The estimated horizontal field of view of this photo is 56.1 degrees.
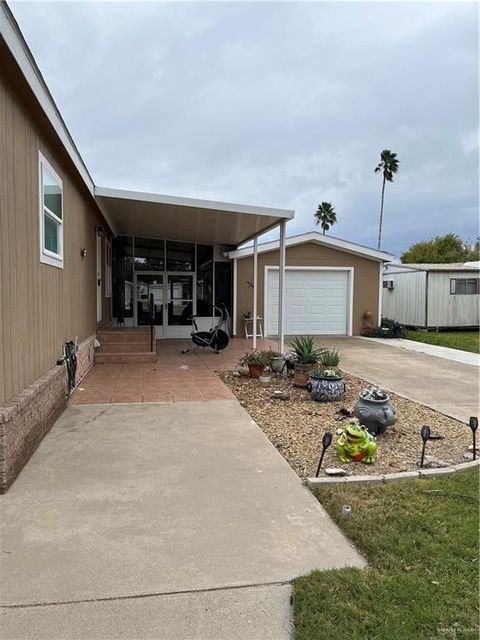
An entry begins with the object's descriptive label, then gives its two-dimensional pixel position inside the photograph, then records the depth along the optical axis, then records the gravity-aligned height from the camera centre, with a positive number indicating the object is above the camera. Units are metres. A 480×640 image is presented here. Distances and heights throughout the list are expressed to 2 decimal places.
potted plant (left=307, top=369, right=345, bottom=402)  6.20 -1.15
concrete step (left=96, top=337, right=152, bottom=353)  9.23 -0.92
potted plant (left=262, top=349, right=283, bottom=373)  7.86 -1.01
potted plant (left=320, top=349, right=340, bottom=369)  7.00 -0.89
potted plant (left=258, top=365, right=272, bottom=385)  7.36 -1.22
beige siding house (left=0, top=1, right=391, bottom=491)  3.74 +0.79
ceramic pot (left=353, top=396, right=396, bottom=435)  4.67 -1.16
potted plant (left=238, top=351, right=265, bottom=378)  7.58 -1.02
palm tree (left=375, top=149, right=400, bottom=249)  34.81 +10.82
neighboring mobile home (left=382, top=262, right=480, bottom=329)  17.33 +0.33
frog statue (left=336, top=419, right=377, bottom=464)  3.97 -1.26
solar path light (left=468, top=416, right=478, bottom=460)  4.05 -1.10
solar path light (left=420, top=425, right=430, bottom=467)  3.83 -1.11
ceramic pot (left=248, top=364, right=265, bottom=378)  7.58 -1.12
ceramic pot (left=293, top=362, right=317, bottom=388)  6.98 -1.08
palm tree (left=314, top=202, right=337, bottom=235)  42.56 +8.39
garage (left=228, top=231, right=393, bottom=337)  14.64 +0.61
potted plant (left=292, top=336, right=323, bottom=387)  7.00 -0.91
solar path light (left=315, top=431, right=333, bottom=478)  3.64 -1.12
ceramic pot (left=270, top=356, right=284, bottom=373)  7.90 -1.06
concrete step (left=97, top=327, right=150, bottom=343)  9.33 -0.69
